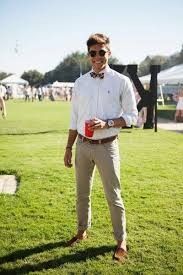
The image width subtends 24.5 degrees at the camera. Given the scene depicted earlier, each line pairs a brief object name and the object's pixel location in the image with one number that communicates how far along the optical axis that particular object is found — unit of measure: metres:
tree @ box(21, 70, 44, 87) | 107.56
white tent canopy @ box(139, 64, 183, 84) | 28.17
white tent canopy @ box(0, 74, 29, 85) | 69.19
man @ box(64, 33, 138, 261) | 4.25
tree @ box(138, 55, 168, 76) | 115.22
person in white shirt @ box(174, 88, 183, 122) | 21.15
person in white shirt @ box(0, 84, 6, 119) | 16.66
